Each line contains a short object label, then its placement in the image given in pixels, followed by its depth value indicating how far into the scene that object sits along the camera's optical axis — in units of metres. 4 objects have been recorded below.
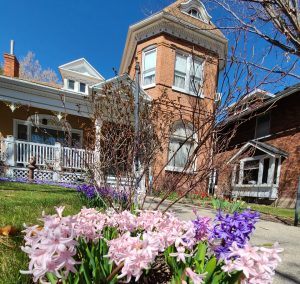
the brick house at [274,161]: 13.09
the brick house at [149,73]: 12.04
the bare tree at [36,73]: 29.77
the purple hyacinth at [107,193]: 3.67
